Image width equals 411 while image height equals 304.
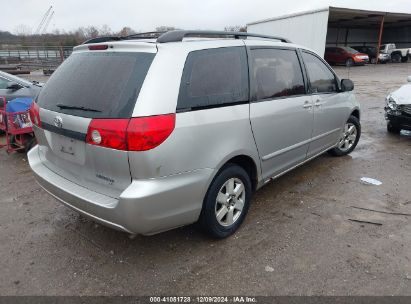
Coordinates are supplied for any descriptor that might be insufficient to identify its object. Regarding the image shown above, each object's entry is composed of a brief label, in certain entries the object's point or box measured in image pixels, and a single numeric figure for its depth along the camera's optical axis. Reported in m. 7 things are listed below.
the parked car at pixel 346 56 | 27.76
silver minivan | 2.33
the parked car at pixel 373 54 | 30.48
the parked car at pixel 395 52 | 30.81
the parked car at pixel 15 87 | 6.39
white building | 25.03
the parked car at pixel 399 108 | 5.97
